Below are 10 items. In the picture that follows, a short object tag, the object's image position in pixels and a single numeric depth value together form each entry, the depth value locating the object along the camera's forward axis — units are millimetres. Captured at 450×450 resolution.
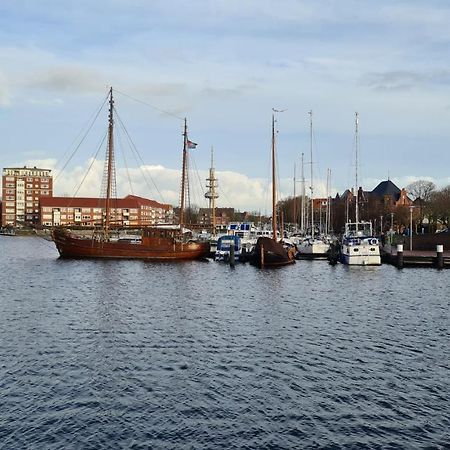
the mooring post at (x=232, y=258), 71156
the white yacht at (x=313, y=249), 82812
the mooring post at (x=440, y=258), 68438
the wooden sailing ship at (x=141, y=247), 81375
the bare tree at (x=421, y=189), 136875
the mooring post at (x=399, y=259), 69125
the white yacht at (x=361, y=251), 71750
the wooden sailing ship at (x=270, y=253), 70375
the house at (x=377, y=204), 134875
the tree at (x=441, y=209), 108938
